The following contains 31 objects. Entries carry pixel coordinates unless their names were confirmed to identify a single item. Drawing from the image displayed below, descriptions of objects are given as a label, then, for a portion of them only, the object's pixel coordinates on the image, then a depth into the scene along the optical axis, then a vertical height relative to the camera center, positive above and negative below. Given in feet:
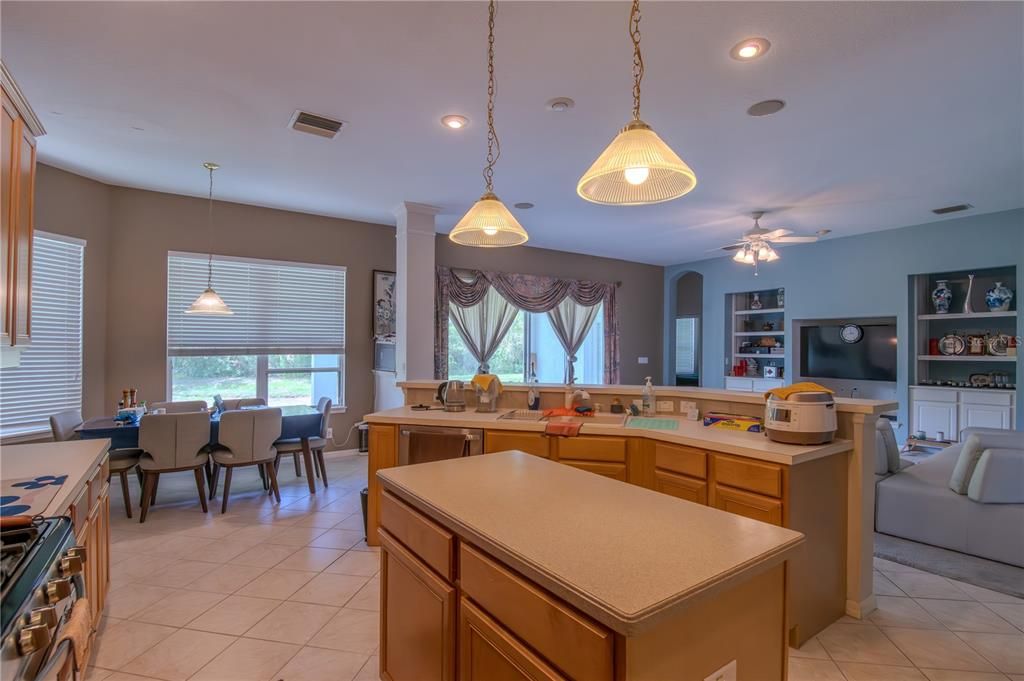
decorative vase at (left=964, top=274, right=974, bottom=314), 17.43 +1.82
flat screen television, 19.80 -0.25
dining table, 11.46 -2.28
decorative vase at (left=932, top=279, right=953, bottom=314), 18.33 +2.03
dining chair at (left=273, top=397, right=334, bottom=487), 13.93 -3.03
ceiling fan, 15.51 +3.57
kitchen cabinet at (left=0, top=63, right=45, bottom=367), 6.28 +1.73
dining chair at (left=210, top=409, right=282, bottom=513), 12.40 -2.58
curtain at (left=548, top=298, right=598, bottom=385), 23.90 +1.07
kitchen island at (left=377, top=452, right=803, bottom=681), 3.05 -1.79
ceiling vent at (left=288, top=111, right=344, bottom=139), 9.91 +4.72
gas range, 3.25 -1.99
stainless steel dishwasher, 10.09 -2.15
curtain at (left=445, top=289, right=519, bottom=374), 21.08 +0.97
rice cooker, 7.45 -1.14
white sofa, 9.55 -3.41
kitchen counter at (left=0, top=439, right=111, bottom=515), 5.65 -1.77
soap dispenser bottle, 10.97 -1.26
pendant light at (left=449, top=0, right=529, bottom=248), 6.93 +1.87
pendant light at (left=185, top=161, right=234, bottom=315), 13.24 +1.05
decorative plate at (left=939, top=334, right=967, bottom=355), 17.94 +0.18
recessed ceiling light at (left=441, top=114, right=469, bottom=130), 9.92 +4.75
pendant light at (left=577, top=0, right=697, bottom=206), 4.75 +1.95
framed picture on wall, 18.88 +1.53
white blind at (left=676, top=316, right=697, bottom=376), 26.84 +0.10
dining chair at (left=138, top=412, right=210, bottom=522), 11.56 -2.57
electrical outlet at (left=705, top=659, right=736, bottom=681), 3.36 -2.36
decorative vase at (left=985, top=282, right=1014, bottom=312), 16.75 +1.86
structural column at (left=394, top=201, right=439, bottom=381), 16.06 +1.81
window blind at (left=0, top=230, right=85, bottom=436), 12.69 -0.27
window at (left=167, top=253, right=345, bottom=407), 15.83 +0.29
